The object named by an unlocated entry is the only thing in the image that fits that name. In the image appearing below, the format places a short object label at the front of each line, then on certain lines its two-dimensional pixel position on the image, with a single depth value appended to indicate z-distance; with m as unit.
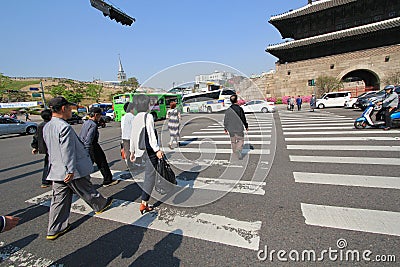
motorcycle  7.68
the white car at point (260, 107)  16.33
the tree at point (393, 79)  22.45
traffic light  7.52
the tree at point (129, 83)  70.39
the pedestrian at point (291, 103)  19.67
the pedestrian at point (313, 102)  17.83
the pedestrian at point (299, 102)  20.30
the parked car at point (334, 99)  18.66
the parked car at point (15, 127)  13.71
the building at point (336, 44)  23.77
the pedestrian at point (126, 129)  4.39
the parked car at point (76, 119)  22.09
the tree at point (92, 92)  52.16
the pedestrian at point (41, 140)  3.96
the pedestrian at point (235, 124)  4.85
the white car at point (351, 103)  16.61
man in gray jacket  2.42
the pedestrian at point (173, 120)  6.79
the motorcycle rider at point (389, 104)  7.02
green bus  17.47
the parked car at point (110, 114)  25.05
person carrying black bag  2.84
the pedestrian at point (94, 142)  3.78
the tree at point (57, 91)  44.15
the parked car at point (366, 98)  13.55
